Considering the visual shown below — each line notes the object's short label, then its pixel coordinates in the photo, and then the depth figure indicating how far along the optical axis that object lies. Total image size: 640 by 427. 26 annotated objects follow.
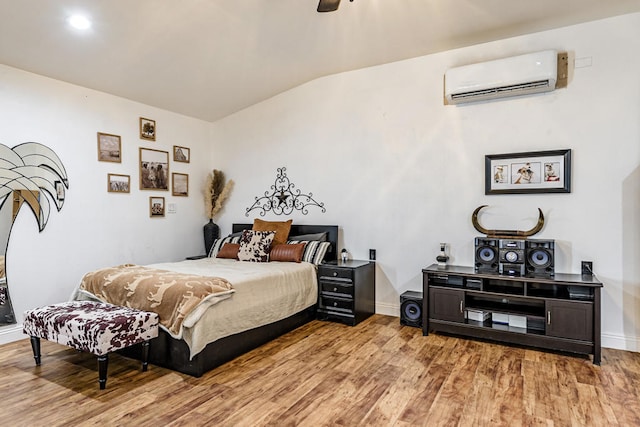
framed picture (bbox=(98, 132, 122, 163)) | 4.23
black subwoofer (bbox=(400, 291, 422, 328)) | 3.85
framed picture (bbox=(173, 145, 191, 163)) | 5.13
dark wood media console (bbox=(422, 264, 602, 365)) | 3.02
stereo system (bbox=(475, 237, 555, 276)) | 3.37
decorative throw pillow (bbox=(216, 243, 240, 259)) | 4.52
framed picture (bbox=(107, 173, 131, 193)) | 4.32
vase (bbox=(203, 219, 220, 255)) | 5.40
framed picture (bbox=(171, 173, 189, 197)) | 5.09
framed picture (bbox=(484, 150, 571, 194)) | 3.47
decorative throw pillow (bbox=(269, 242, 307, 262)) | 4.22
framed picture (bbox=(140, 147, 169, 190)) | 4.69
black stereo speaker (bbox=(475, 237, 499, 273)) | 3.55
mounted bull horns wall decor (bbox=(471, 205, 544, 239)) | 3.54
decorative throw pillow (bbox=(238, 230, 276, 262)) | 4.27
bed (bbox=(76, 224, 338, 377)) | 2.75
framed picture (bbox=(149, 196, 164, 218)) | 4.78
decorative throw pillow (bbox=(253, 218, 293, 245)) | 4.55
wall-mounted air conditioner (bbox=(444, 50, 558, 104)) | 3.34
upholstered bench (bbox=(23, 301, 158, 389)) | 2.53
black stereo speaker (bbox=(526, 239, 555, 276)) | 3.36
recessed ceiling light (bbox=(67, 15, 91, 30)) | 2.97
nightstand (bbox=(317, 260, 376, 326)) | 3.98
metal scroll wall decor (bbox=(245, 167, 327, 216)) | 4.93
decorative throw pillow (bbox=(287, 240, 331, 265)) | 4.26
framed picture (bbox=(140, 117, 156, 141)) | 4.67
